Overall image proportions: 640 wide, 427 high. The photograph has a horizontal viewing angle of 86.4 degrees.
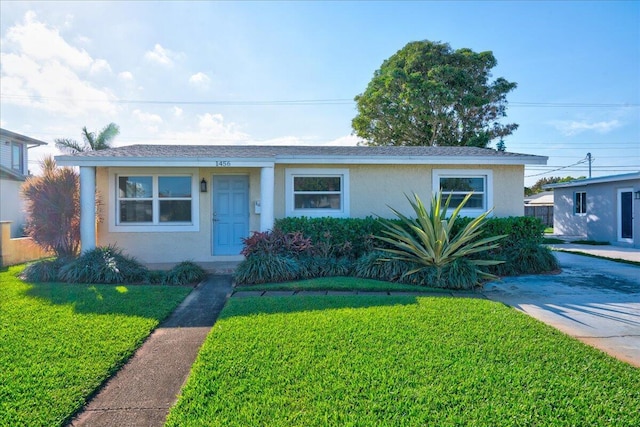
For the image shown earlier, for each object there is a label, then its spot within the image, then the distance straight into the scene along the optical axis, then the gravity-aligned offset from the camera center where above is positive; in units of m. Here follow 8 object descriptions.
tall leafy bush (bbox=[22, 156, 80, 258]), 8.67 +0.20
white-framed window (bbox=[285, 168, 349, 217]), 9.77 +0.67
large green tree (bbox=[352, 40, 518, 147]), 20.44 +7.41
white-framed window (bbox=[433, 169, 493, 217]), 9.96 +0.86
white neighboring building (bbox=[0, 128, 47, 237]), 17.68 +2.89
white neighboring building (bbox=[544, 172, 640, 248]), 14.19 +0.38
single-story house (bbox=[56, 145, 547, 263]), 9.49 +0.72
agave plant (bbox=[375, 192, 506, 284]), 7.19 -0.59
